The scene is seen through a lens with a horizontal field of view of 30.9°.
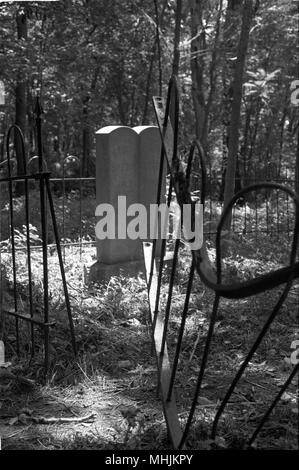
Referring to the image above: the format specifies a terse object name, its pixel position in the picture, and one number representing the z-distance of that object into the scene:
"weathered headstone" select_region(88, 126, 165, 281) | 6.04
